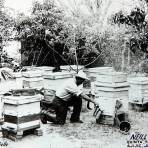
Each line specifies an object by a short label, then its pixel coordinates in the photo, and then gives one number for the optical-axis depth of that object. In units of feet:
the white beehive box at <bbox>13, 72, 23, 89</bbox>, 27.55
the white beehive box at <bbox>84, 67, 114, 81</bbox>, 30.55
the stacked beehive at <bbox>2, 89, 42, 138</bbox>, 18.92
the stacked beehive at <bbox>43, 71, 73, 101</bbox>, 26.78
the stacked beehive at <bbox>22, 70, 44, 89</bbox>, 28.45
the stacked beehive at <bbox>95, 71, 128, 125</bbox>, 22.29
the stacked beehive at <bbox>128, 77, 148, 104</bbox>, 27.09
